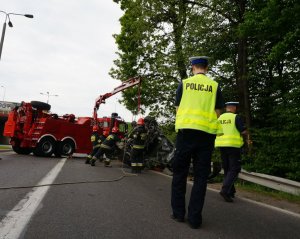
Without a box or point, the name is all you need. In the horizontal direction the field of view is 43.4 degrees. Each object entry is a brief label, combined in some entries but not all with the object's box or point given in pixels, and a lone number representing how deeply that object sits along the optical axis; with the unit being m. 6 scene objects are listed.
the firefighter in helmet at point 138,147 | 11.66
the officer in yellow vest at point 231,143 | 6.99
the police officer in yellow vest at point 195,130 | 4.57
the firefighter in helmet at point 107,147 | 13.39
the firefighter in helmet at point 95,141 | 14.35
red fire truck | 17.33
